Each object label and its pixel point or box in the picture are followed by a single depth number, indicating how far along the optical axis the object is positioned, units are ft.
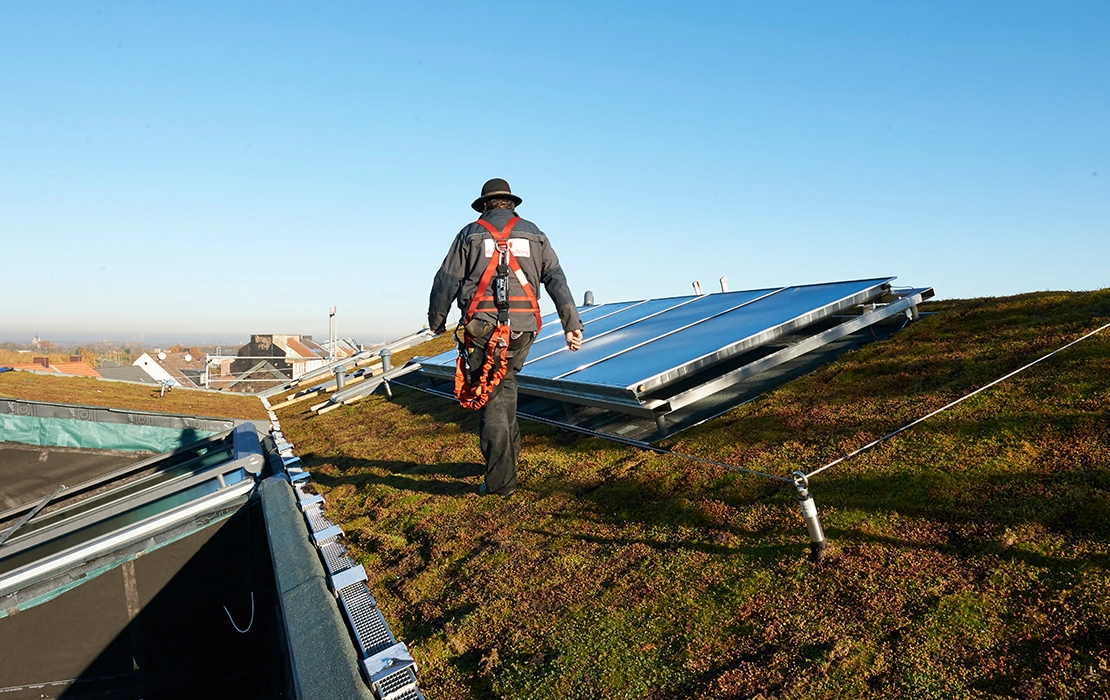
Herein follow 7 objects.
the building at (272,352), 281.13
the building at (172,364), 335.86
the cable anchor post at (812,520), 10.97
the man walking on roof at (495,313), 18.75
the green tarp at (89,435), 32.27
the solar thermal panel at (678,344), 20.79
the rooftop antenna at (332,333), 102.21
